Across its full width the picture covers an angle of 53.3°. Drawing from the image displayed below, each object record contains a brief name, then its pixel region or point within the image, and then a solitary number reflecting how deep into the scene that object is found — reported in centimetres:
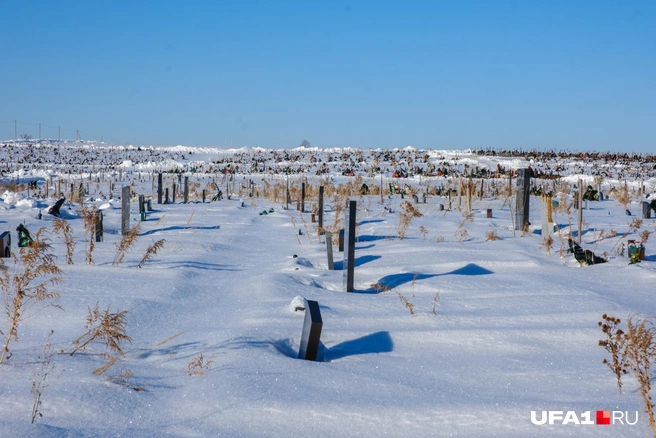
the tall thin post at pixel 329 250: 785
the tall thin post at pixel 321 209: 1204
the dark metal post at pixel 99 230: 1017
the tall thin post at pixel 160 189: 2011
